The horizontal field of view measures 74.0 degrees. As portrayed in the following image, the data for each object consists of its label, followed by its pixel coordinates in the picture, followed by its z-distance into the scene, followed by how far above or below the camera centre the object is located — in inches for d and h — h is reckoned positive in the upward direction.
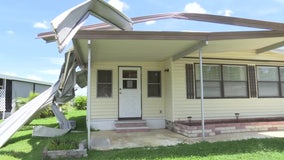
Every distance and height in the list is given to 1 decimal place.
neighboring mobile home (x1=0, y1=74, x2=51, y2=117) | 466.8 +12.9
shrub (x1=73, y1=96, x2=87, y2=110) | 558.6 -34.4
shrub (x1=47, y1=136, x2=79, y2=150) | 156.5 -45.2
